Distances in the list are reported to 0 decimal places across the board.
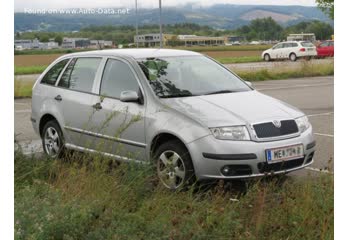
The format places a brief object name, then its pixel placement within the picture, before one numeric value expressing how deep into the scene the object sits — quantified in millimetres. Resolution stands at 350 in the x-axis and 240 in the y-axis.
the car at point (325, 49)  41050
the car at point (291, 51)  39875
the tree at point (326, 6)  22734
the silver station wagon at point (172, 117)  5273
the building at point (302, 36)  48938
